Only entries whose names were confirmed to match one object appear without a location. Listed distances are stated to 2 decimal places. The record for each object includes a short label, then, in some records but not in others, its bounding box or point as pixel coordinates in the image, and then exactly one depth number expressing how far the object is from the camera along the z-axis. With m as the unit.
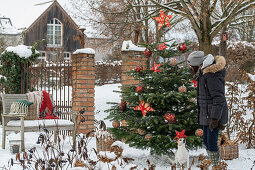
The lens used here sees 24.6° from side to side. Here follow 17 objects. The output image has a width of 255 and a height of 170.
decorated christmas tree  8.23
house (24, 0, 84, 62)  47.82
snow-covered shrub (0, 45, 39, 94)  15.44
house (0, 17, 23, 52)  47.72
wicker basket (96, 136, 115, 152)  9.87
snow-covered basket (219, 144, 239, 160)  9.24
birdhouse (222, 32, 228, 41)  20.38
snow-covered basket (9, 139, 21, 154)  10.16
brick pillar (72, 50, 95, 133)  12.98
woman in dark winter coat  6.69
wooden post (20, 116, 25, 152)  10.53
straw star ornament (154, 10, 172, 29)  9.48
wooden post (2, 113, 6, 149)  11.06
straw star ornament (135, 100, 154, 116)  8.43
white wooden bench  10.74
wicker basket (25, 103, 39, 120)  12.07
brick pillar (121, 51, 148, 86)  11.84
